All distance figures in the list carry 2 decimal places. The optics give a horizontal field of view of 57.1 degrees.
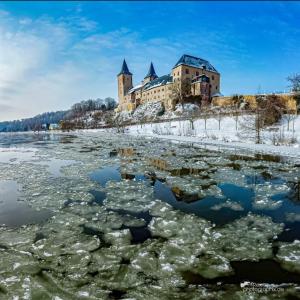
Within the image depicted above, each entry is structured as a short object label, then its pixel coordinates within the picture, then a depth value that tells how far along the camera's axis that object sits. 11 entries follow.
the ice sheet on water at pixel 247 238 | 5.08
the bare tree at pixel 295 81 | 35.62
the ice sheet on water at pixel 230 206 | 7.63
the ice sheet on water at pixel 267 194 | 7.94
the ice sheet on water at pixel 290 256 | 4.65
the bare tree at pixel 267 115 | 36.88
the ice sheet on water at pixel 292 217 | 6.79
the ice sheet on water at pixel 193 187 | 9.06
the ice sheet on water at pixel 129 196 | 7.91
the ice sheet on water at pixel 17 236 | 5.60
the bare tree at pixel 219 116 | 47.83
